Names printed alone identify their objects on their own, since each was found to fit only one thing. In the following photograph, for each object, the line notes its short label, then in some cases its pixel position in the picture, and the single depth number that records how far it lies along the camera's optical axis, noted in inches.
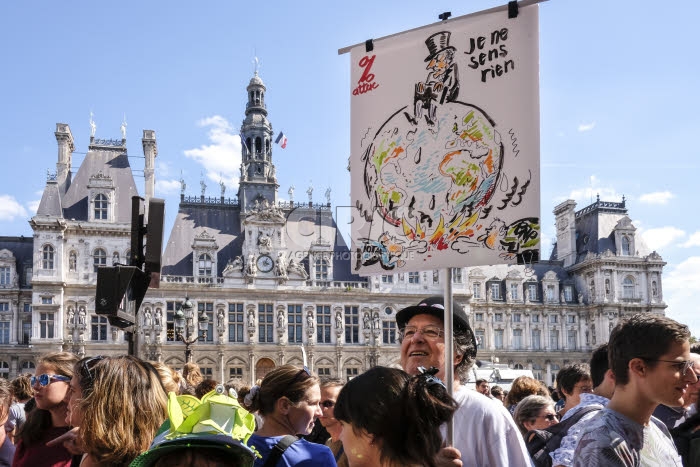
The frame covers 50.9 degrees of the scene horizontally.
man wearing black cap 129.3
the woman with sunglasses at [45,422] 176.7
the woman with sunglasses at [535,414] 236.5
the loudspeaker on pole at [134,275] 223.6
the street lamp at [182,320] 730.7
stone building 1343.5
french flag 1483.8
